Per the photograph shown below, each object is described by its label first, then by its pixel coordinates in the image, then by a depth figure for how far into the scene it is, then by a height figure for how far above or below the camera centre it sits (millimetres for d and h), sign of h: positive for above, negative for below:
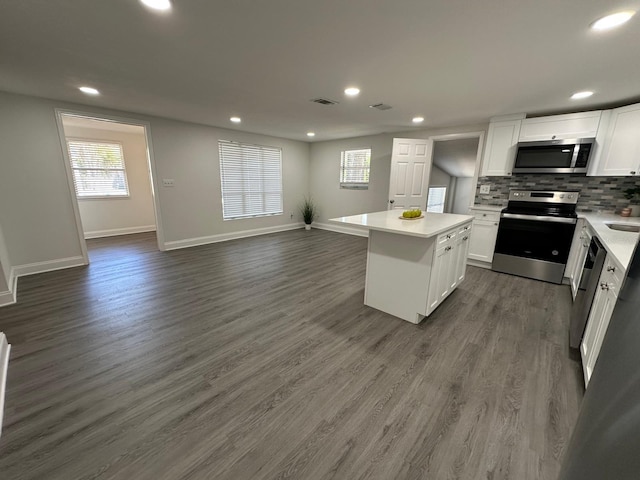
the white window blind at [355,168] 6168 +391
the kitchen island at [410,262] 2393 -743
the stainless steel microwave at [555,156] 3346 +452
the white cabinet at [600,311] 1574 -785
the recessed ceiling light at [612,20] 1573 +1051
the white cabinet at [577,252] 3002 -745
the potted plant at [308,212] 7242 -792
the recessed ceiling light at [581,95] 2887 +1061
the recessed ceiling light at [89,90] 3068 +1025
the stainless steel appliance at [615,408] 388 -364
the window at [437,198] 7643 -350
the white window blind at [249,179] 5727 +45
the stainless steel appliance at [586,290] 1952 -772
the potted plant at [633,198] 3207 -75
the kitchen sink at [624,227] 2738 -361
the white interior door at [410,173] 4859 +242
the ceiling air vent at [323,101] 3322 +1053
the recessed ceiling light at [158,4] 1525 +1020
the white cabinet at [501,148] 3861 +606
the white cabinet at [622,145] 3057 +557
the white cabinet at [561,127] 3322 +839
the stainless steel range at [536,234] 3434 -602
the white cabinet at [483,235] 3990 -733
